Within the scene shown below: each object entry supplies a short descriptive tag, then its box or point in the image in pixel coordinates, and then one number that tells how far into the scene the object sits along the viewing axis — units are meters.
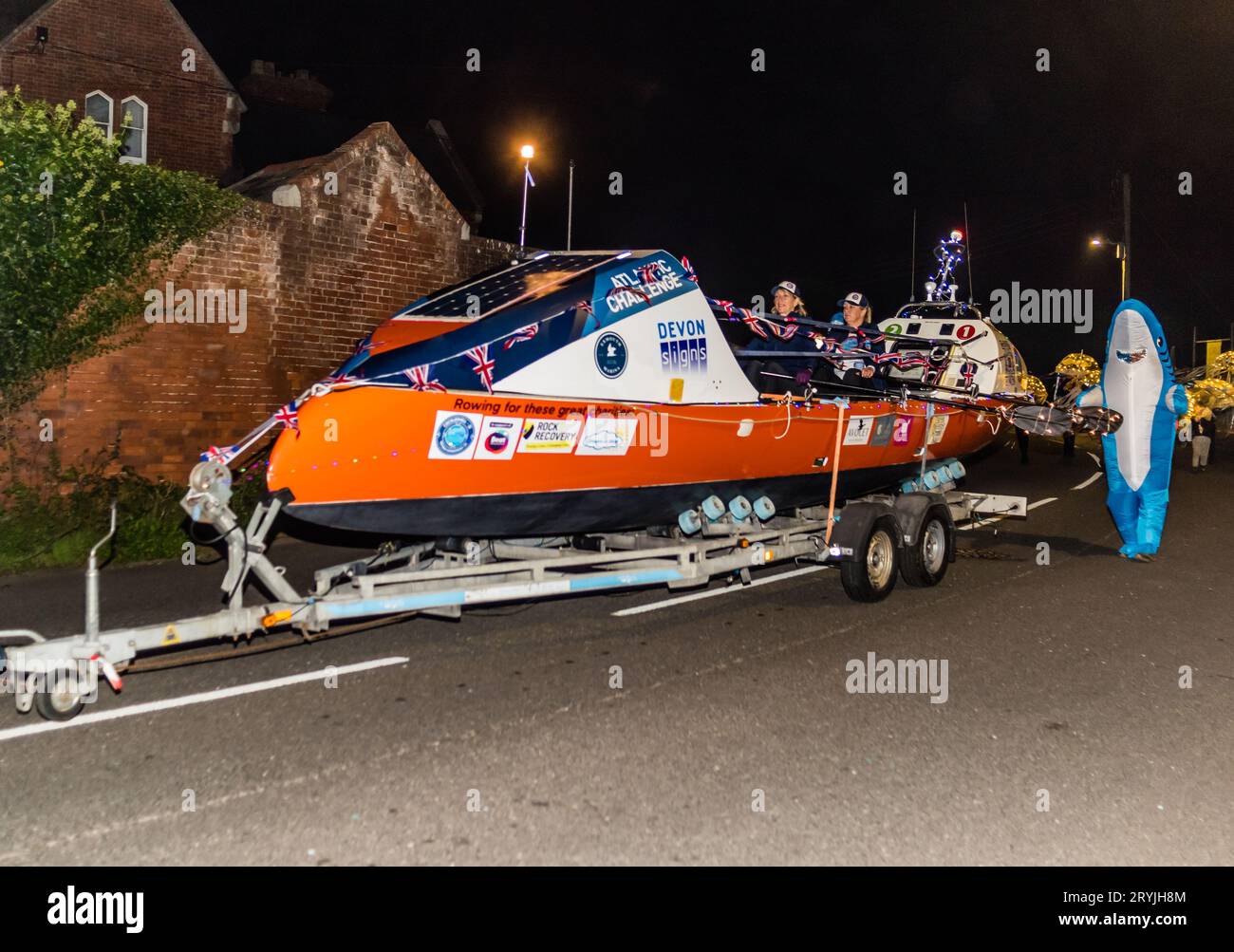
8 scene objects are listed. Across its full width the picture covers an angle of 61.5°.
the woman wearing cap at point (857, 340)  9.96
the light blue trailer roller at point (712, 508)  7.99
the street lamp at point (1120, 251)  22.00
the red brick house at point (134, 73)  18.84
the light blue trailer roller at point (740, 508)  8.10
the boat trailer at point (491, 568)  4.97
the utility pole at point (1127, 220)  21.74
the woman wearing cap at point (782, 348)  8.99
